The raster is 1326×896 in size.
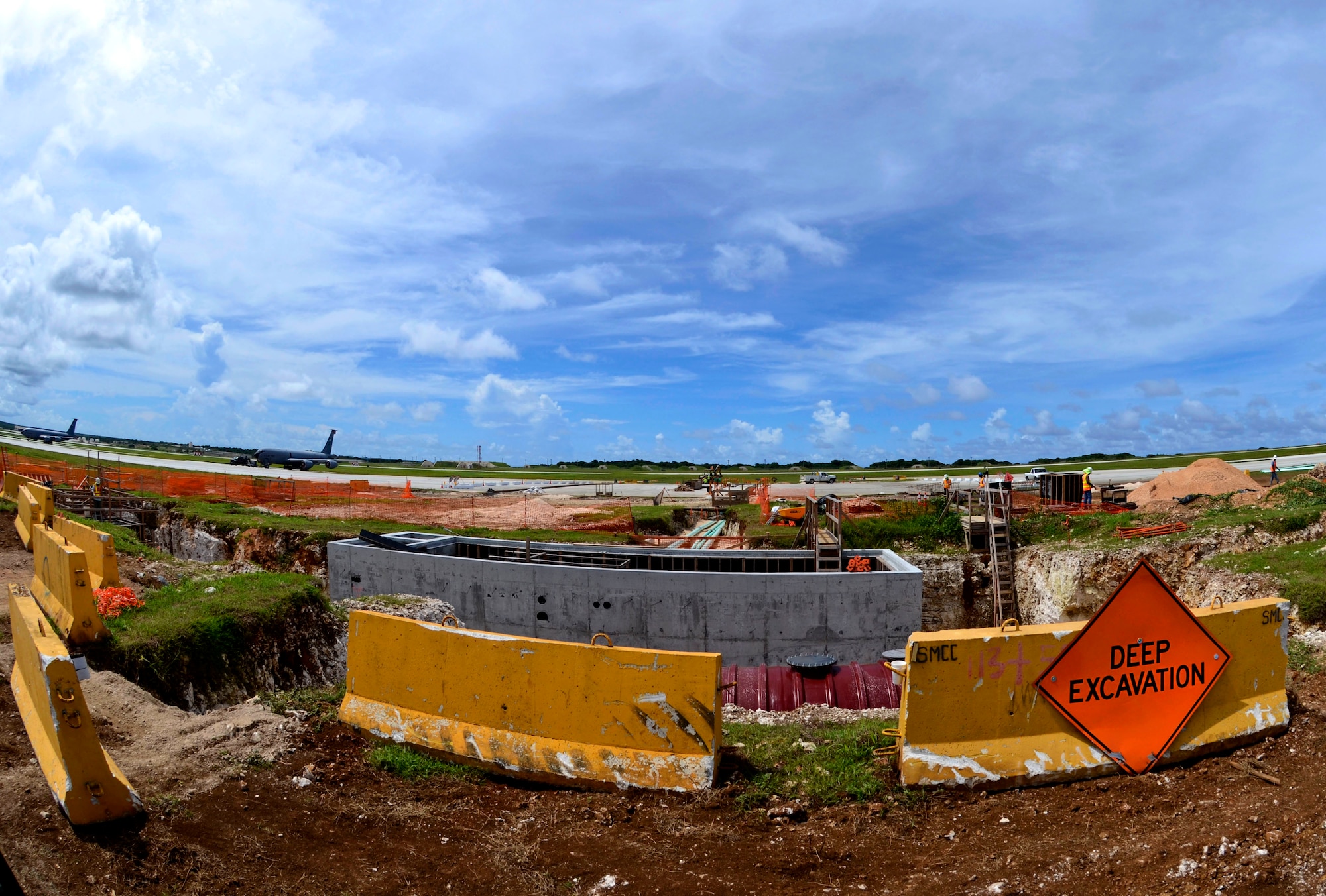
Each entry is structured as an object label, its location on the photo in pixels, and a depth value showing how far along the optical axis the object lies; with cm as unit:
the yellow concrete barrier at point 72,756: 496
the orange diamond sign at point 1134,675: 637
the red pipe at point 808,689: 1216
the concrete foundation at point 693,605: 1980
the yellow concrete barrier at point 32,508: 1625
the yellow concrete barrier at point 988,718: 611
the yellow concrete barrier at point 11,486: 2450
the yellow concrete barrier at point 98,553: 1179
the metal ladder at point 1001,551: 2580
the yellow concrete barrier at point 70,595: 952
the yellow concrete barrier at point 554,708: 625
